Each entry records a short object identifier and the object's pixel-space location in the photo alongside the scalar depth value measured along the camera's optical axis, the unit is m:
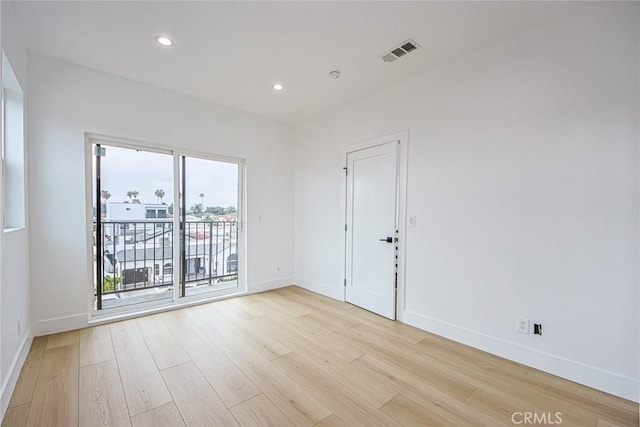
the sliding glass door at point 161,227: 3.07
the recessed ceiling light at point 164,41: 2.35
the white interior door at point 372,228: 3.16
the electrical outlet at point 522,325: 2.20
